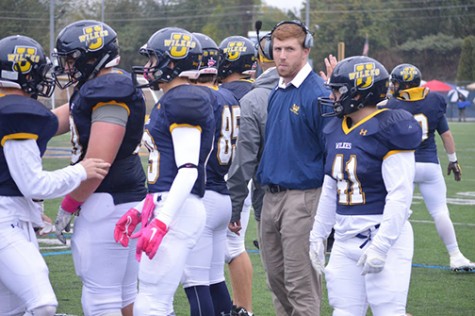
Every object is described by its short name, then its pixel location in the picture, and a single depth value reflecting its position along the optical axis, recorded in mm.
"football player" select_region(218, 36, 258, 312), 12852
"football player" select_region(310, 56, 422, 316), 8789
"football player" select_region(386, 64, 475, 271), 16234
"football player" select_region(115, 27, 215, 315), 8555
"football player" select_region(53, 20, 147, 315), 9008
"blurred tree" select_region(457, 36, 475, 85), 103312
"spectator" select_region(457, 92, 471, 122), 84875
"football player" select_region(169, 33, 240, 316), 10344
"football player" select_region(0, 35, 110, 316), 8578
